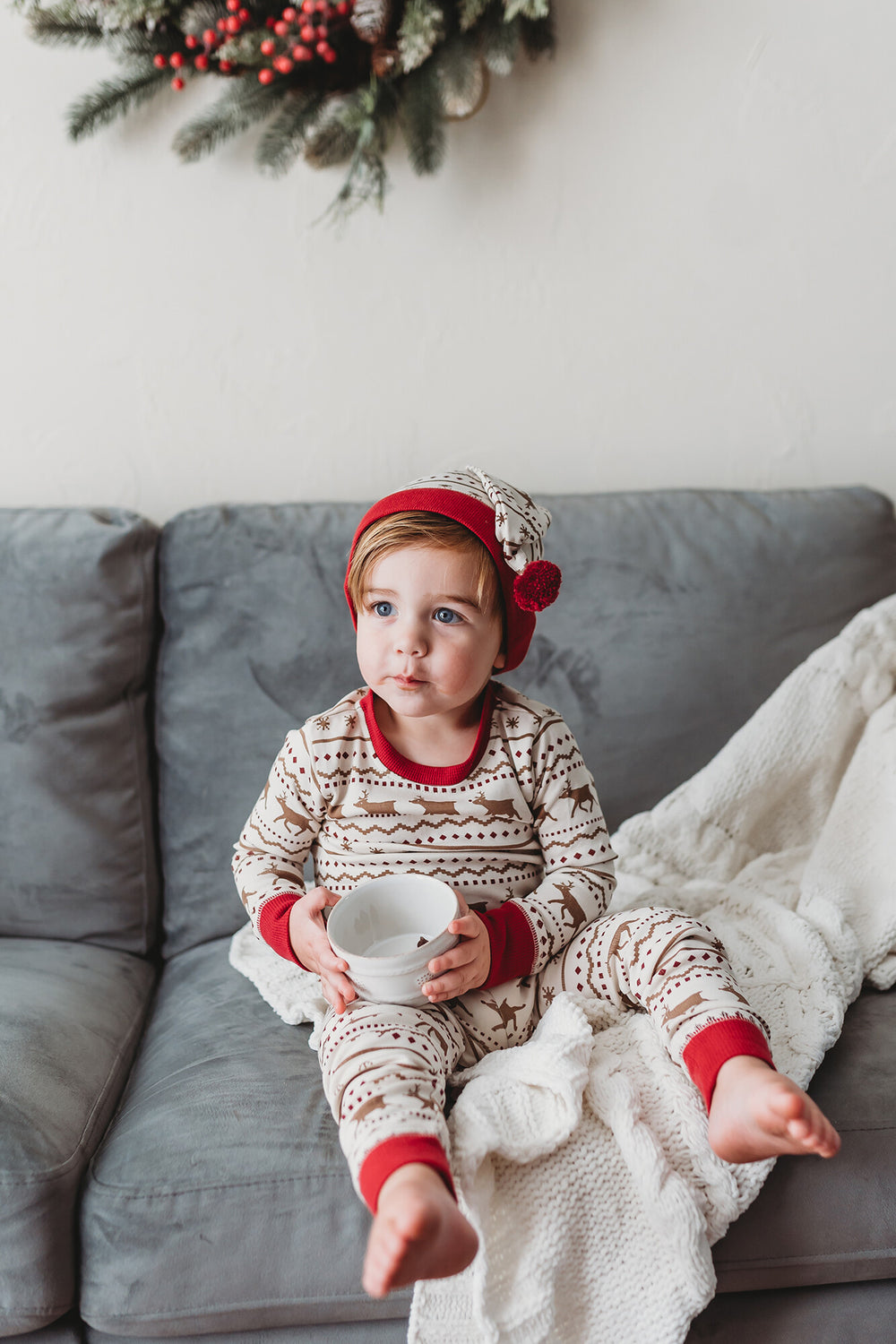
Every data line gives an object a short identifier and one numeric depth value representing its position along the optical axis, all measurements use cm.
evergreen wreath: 143
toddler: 85
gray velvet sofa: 112
